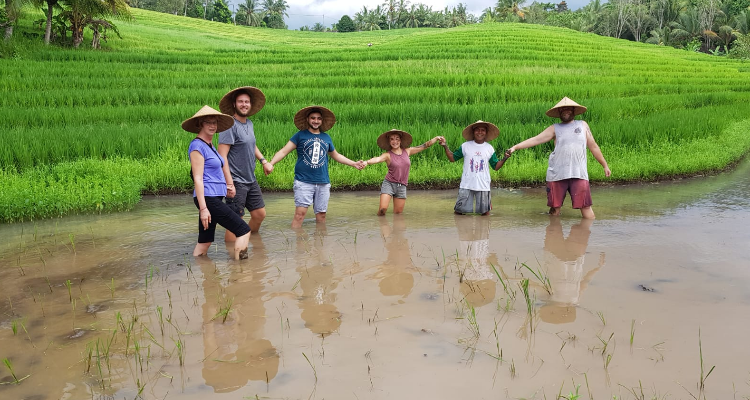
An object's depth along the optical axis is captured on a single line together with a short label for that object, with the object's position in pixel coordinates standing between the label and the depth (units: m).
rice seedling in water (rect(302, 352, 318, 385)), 2.47
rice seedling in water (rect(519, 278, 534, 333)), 3.00
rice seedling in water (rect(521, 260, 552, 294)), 3.52
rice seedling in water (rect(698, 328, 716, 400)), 2.31
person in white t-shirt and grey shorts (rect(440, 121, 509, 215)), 5.92
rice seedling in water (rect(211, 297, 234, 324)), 3.11
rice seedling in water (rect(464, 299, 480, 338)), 2.88
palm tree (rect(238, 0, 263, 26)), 69.94
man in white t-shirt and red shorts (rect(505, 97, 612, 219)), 5.78
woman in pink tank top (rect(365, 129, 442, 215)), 6.02
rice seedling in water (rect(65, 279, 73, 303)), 3.47
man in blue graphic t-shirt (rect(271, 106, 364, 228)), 5.38
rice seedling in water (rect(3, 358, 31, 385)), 2.42
